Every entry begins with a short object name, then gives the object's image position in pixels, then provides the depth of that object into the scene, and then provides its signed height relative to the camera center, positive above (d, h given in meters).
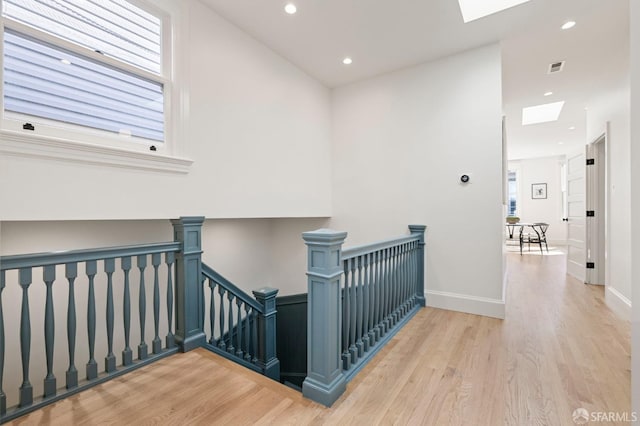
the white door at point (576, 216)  4.80 -0.13
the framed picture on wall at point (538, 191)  9.49 +0.59
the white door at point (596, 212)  4.41 -0.05
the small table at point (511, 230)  9.60 -0.70
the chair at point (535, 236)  7.89 -0.86
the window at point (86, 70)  1.90 +1.04
